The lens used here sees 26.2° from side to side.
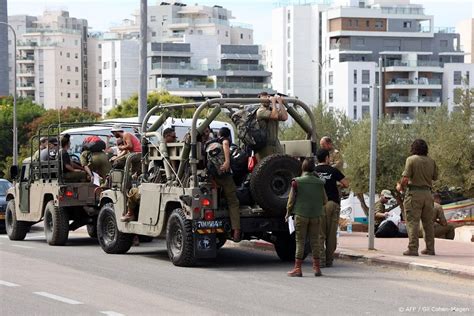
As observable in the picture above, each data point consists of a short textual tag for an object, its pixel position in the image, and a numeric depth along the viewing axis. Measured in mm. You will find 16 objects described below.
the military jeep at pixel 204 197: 15664
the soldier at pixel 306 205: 14594
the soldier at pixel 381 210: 22375
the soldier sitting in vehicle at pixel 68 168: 20691
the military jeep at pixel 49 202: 20562
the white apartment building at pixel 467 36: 169500
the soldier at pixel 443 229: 20809
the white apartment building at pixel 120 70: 162875
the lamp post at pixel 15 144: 47812
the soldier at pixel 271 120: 16266
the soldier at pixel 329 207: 15969
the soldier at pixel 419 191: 16578
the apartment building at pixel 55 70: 183125
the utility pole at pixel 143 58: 25188
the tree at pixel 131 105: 98000
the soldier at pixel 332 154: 16359
